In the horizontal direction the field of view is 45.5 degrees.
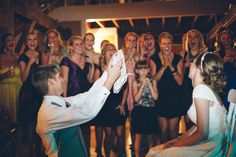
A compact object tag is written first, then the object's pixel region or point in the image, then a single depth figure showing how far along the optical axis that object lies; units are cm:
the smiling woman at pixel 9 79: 422
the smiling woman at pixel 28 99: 393
